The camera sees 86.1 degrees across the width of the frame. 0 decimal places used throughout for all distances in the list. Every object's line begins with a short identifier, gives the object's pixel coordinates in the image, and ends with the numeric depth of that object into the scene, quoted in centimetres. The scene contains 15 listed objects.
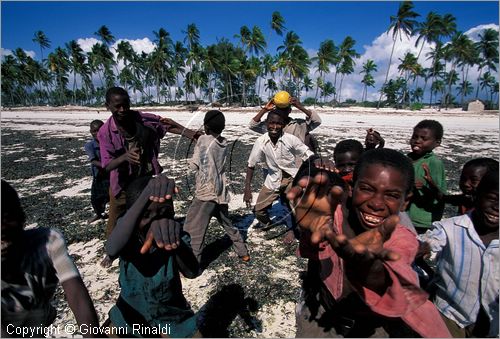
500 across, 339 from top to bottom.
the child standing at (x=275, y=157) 476
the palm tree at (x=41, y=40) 8609
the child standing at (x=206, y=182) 425
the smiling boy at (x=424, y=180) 387
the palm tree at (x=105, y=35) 7869
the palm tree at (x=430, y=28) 6188
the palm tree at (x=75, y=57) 7806
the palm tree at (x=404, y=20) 5494
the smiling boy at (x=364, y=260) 155
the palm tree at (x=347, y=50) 5219
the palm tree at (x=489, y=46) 6938
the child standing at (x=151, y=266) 200
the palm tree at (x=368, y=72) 9138
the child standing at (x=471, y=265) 217
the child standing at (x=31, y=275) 169
